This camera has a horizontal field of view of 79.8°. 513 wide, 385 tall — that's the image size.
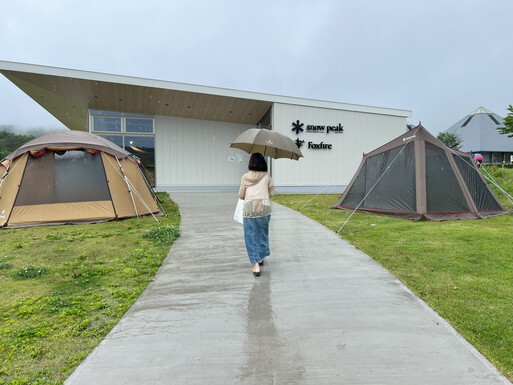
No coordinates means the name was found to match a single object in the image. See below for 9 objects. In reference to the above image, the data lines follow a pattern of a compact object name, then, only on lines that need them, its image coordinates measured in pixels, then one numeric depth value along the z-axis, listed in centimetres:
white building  1584
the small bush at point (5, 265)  448
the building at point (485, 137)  5253
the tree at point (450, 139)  4920
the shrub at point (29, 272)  411
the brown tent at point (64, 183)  783
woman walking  420
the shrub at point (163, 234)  608
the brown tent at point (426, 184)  815
